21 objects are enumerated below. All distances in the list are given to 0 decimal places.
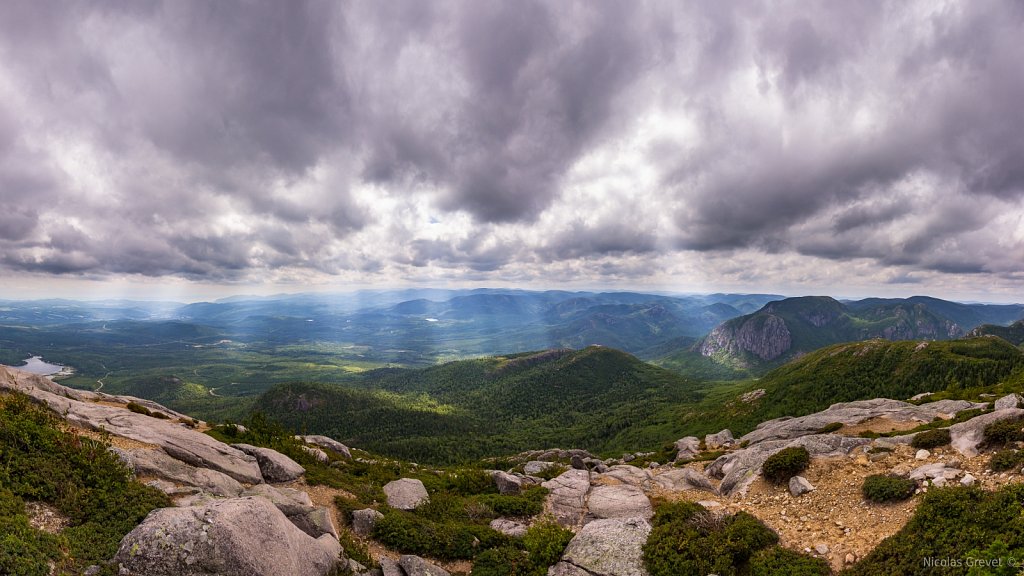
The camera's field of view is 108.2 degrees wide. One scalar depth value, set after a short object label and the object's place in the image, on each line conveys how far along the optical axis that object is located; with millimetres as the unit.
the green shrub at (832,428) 45031
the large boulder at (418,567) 18250
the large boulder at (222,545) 13469
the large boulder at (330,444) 46400
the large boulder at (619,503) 28469
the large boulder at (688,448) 56750
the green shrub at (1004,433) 21281
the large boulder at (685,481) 34719
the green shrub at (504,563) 19016
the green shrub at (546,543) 19562
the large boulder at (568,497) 28609
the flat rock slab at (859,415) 43812
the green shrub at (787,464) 26797
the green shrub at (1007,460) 19078
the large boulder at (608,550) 18312
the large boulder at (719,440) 65588
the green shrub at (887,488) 19578
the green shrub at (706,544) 17734
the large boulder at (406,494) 27797
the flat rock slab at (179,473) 19750
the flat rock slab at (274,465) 27953
